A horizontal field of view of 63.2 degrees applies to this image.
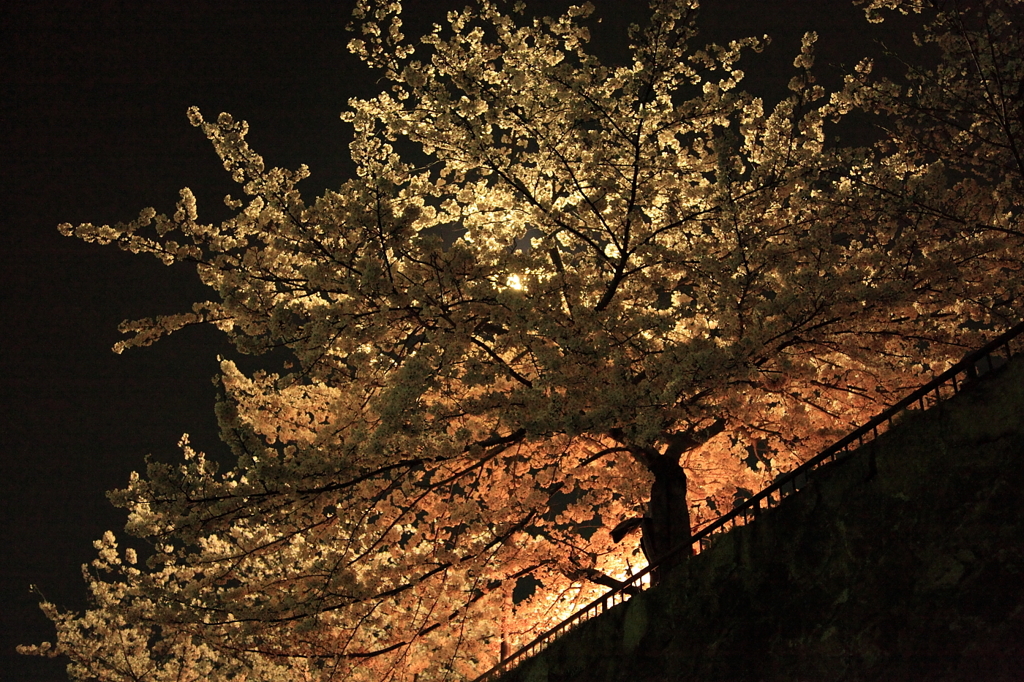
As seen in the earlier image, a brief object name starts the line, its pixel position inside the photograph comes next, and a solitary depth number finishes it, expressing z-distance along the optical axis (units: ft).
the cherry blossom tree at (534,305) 31.27
